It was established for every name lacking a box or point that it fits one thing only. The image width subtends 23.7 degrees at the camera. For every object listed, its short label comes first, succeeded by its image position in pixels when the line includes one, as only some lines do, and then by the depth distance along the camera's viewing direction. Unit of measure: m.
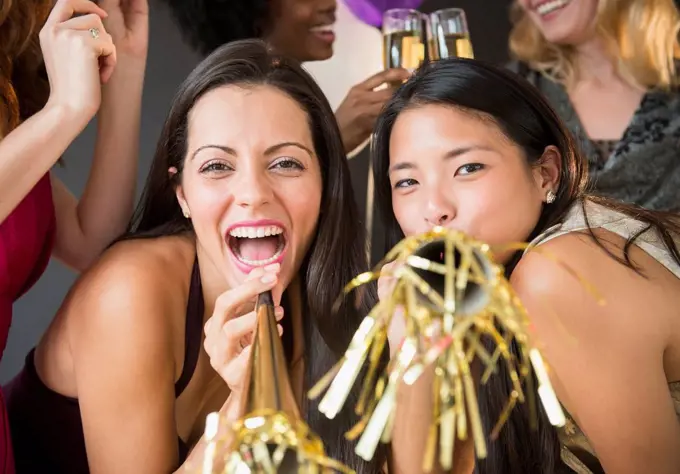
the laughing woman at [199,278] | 1.38
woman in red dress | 1.37
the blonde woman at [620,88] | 1.94
